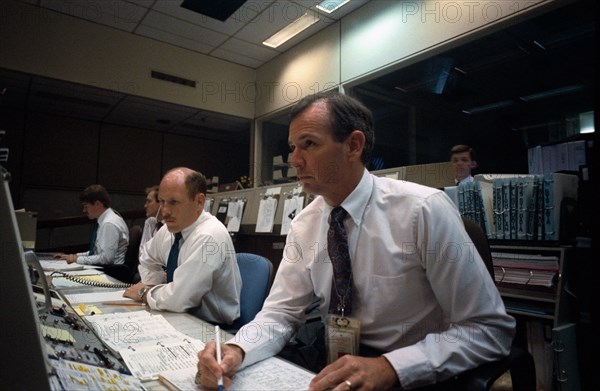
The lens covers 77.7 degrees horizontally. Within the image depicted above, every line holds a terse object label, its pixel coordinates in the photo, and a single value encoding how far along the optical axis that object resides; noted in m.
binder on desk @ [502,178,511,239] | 1.84
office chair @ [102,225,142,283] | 3.21
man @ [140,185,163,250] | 3.50
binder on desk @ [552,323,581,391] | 1.54
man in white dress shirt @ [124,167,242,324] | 1.44
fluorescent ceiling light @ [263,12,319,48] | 3.87
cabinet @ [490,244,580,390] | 1.57
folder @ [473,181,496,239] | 1.91
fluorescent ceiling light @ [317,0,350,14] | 3.58
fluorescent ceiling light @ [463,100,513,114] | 4.41
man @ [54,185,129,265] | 3.29
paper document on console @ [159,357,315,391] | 0.75
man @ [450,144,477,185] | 3.00
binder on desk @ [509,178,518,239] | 1.81
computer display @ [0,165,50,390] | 0.52
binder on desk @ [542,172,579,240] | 1.70
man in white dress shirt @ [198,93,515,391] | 0.83
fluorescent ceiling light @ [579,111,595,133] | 3.11
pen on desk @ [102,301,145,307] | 1.49
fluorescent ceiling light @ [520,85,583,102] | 3.88
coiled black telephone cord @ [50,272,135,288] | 1.92
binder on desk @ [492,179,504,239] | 1.86
